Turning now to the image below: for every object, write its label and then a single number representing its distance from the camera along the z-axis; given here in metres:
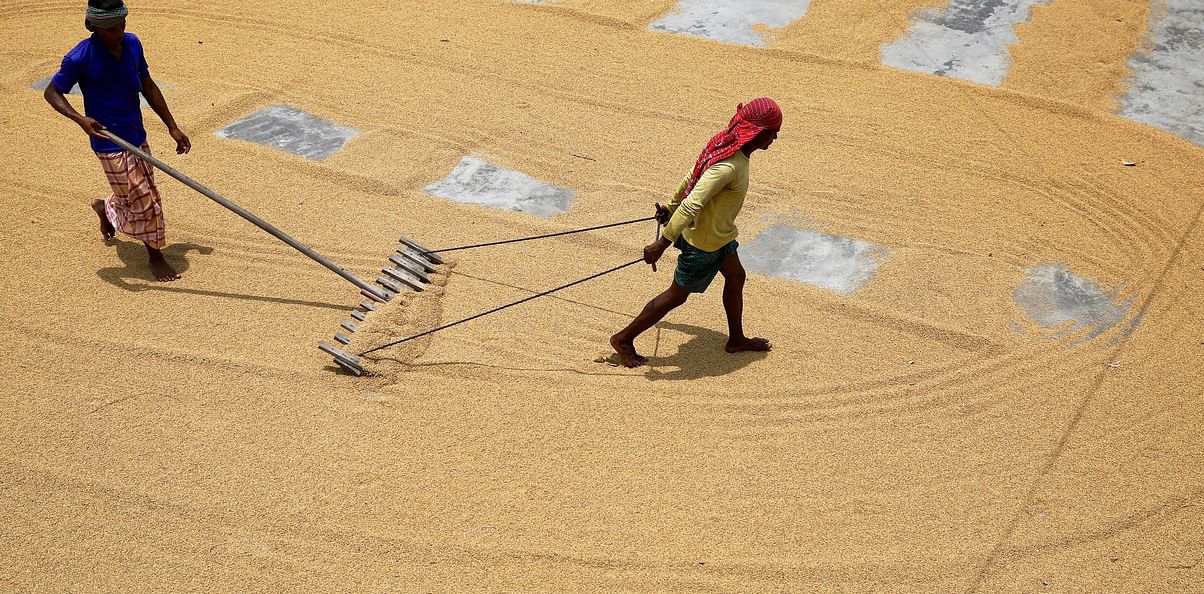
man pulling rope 4.43
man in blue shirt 4.97
